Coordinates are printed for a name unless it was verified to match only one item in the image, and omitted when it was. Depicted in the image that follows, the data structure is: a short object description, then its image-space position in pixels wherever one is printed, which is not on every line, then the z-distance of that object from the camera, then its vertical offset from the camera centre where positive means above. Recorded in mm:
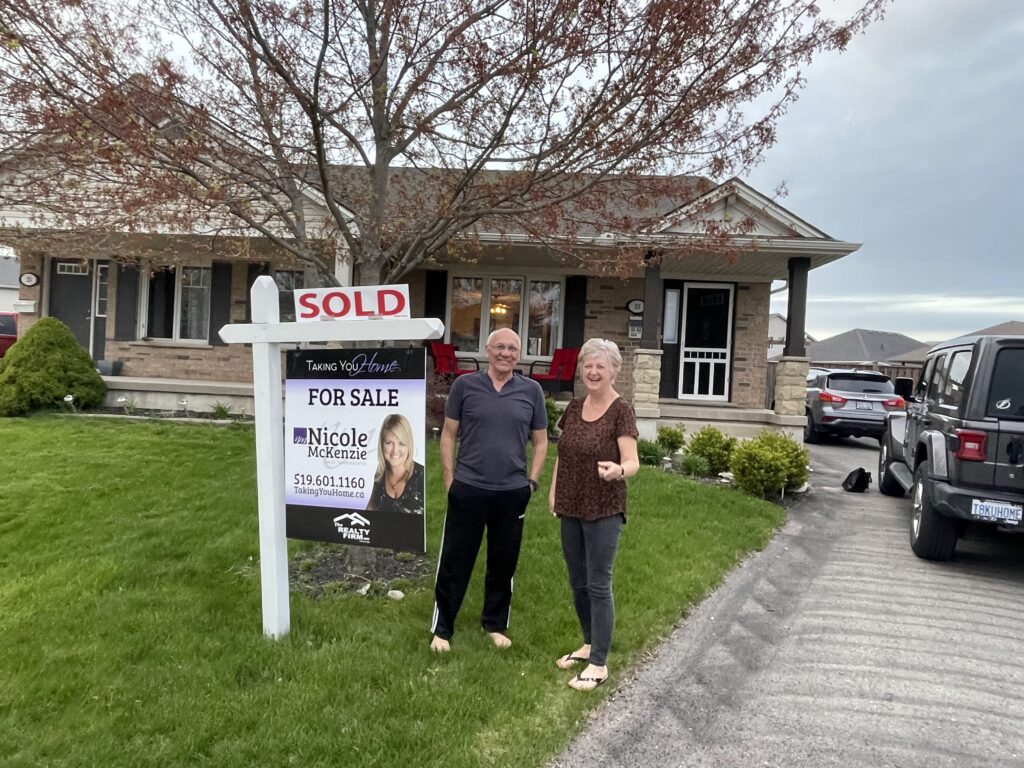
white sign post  3420 -366
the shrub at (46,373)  9195 -365
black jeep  4633 -471
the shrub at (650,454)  8383 -1044
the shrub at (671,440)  8836 -902
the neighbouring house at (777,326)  44438 +3622
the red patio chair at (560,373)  10969 -66
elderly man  3266 -528
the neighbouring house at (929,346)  28084 +2054
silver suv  12156 -426
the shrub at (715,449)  8062 -917
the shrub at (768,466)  7176 -983
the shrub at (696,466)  7953 -1122
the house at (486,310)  11758 +970
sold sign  3264 +291
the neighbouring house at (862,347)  38188 +2046
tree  3746 +1585
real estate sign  3338 -452
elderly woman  3025 -535
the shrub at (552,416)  9039 -661
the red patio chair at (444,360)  10523 +70
